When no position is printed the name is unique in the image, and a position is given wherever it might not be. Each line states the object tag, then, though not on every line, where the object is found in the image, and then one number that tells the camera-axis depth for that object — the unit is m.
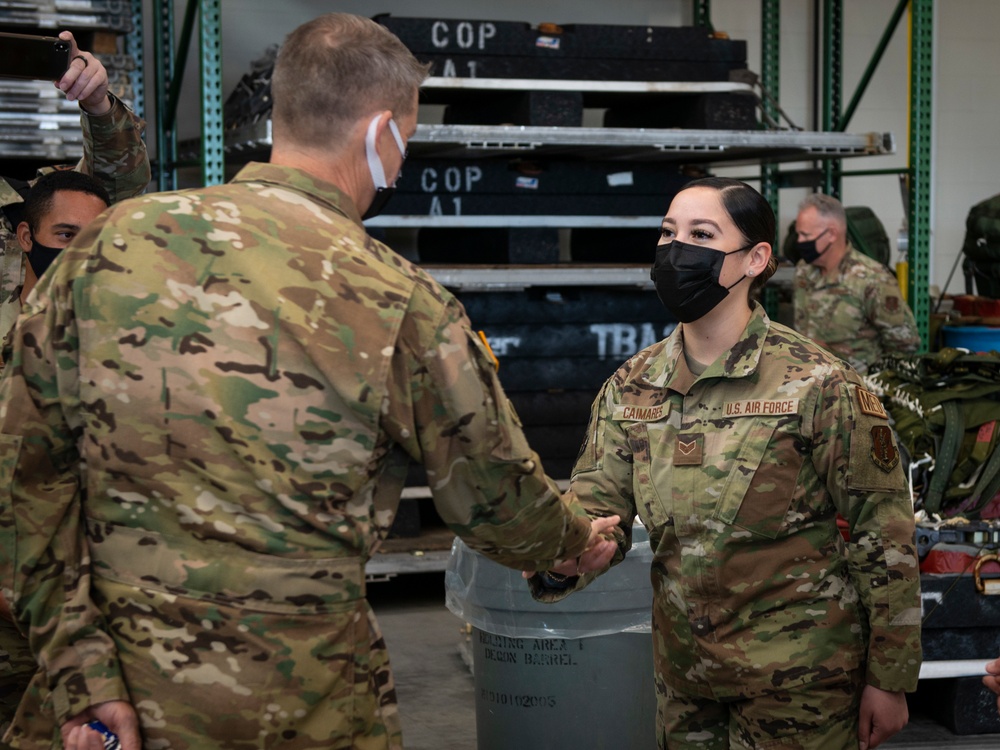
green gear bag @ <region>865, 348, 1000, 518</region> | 4.32
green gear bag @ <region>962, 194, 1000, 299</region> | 8.12
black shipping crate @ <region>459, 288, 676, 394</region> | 5.92
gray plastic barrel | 3.23
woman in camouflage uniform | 2.36
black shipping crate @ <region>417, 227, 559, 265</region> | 5.88
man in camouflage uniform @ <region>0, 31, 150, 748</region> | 3.08
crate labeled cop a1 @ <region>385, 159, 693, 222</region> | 5.74
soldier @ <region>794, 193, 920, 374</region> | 6.41
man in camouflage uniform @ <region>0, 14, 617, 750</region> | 1.67
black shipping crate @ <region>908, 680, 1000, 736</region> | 4.18
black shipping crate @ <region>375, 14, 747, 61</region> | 5.60
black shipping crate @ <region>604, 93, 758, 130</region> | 5.96
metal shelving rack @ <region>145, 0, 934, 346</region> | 5.17
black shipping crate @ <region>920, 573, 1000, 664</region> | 4.07
